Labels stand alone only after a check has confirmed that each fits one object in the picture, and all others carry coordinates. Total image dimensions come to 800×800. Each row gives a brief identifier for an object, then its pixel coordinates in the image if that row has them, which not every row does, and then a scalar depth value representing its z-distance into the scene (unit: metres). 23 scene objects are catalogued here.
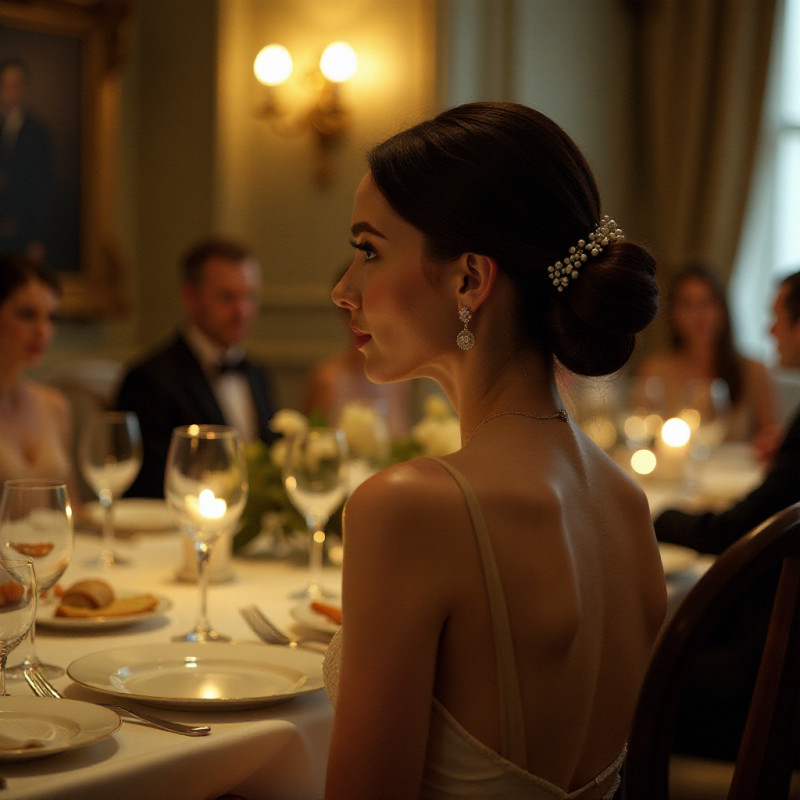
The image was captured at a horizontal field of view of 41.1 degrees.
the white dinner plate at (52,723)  1.02
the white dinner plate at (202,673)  1.22
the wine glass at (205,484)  1.59
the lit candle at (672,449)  3.28
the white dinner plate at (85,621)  1.52
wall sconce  4.69
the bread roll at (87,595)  1.58
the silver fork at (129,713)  1.13
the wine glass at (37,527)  1.34
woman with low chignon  1.00
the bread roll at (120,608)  1.56
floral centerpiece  2.14
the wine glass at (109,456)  2.07
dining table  1.02
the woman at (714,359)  4.80
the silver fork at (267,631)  1.50
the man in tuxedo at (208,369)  3.68
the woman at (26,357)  3.01
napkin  1.03
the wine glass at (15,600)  1.09
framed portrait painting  4.63
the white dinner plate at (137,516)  2.33
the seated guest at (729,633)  1.93
